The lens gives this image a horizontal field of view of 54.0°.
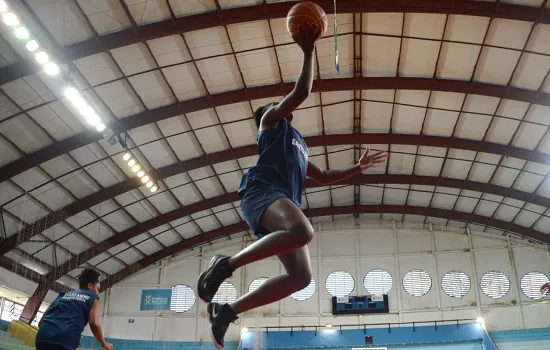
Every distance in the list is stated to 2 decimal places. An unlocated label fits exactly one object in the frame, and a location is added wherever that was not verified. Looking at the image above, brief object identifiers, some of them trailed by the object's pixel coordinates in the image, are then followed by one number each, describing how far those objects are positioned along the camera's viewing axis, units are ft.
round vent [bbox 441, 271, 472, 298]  110.83
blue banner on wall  100.42
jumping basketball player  11.96
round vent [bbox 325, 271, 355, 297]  114.93
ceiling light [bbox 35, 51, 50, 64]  59.57
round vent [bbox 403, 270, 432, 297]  112.98
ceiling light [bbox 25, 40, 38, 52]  57.62
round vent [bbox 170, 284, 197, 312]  117.60
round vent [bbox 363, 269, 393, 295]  114.01
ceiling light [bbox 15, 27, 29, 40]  55.83
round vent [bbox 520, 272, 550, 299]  107.04
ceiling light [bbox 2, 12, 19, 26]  53.83
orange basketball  13.21
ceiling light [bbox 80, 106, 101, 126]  68.54
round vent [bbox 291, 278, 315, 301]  115.14
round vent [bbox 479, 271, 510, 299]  109.19
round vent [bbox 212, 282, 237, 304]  115.44
